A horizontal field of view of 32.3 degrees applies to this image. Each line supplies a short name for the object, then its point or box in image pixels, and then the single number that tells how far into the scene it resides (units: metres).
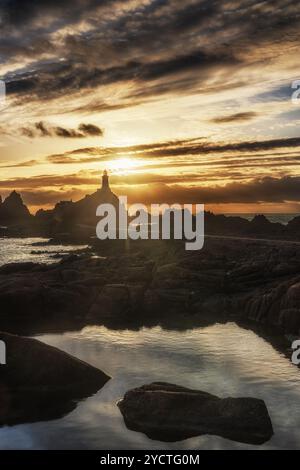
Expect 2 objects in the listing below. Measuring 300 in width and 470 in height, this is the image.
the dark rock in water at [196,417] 17.47
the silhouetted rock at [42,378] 20.41
